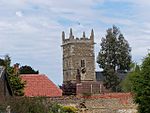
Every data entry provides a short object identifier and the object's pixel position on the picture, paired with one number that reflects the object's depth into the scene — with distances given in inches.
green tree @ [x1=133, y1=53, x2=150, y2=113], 1530.5
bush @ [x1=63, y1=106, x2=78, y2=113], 1835.4
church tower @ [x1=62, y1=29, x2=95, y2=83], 5032.0
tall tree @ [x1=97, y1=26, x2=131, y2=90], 3909.9
